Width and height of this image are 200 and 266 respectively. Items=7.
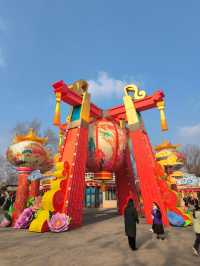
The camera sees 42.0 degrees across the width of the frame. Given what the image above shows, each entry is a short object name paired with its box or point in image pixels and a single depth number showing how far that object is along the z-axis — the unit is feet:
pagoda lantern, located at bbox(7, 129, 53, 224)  41.29
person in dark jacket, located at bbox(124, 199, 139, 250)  21.77
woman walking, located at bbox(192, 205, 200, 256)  21.02
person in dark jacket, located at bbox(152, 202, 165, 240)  26.81
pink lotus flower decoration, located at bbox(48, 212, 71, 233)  30.25
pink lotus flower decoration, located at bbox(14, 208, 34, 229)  35.70
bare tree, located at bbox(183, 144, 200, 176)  150.41
